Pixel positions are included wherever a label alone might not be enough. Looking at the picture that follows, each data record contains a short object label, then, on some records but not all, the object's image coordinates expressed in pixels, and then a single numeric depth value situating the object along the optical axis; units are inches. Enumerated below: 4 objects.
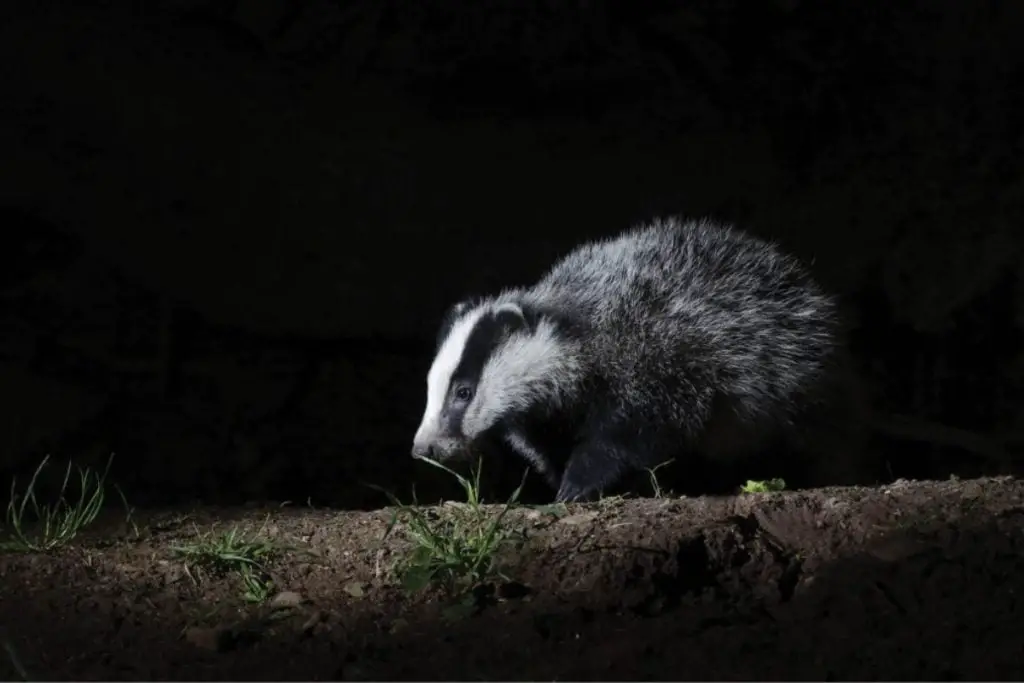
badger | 354.0
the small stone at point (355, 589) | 237.2
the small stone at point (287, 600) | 233.8
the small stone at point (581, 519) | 262.8
